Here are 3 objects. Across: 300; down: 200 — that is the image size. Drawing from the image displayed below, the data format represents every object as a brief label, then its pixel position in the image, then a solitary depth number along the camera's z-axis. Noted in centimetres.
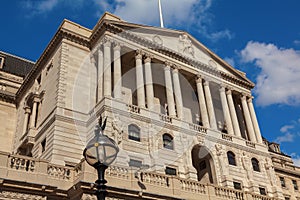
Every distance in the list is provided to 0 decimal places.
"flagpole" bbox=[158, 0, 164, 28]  5162
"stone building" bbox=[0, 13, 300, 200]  2331
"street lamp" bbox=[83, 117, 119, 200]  1146
